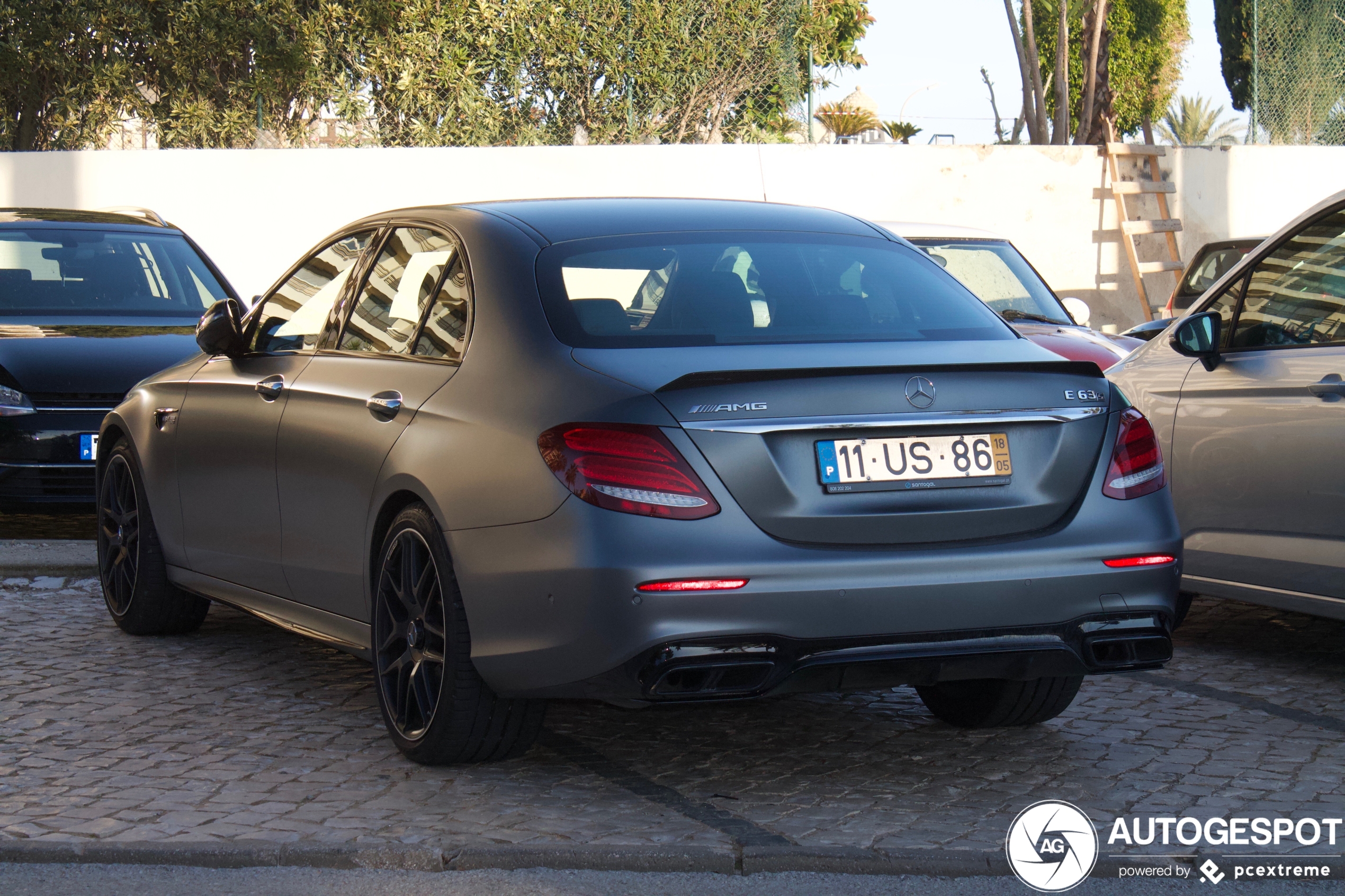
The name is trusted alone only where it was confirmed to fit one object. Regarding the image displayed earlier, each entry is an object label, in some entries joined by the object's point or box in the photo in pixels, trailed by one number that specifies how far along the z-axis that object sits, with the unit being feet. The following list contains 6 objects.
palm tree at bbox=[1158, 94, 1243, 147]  306.55
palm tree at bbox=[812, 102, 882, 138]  216.95
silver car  18.85
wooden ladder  67.82
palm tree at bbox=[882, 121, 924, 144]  246.06
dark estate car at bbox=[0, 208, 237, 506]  28.25
